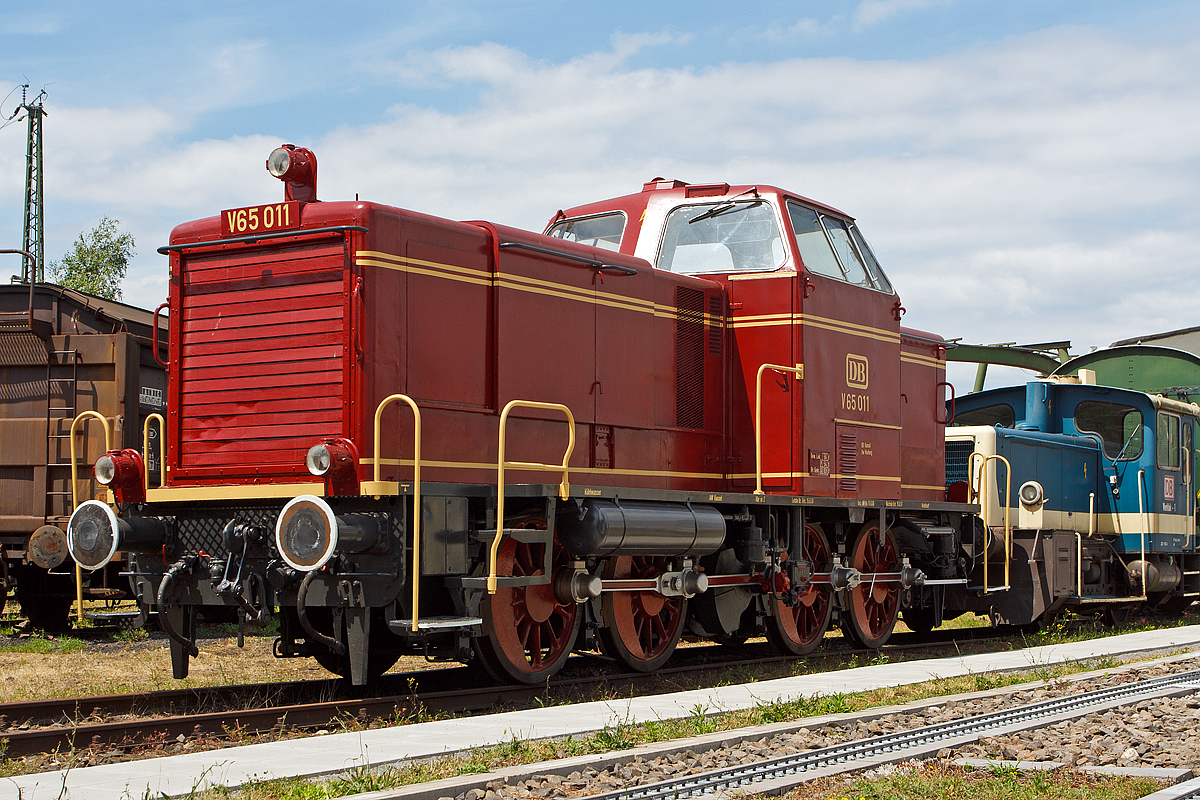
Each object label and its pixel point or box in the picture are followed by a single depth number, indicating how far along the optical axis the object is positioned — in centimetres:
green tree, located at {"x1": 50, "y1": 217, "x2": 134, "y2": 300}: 4112
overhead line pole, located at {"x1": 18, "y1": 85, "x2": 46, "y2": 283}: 2870
